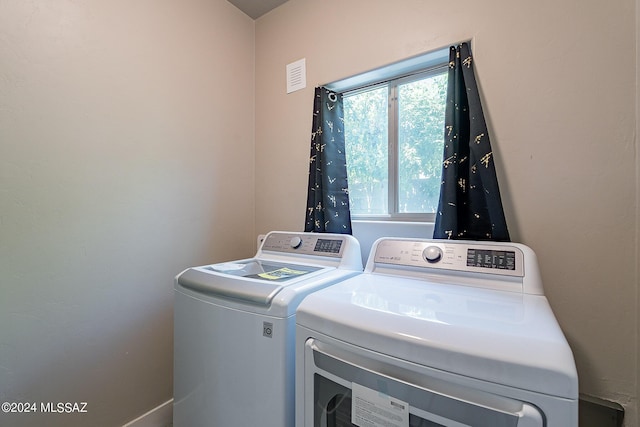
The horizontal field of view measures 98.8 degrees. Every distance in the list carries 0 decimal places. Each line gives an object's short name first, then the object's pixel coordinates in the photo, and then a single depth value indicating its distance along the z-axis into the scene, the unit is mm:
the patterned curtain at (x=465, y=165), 1218
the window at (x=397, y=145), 1541
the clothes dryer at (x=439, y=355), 524
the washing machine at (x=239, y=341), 880
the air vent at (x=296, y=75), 1887
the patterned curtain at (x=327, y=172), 1705
